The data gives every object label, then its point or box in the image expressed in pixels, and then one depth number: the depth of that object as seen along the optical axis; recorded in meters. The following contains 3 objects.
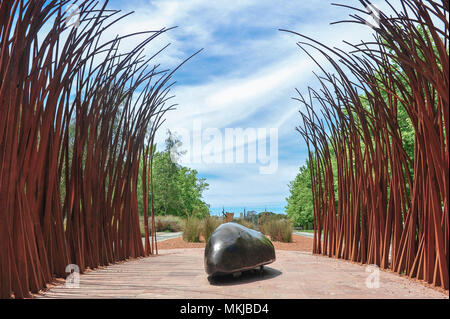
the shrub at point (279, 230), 10.77
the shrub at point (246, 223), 11.91
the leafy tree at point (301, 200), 24.23
